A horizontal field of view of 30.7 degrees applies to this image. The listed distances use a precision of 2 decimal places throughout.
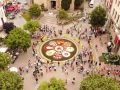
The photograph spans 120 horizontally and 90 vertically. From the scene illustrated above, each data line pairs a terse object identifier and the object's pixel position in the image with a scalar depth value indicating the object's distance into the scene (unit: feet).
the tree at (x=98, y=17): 183.54
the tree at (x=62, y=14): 203.00
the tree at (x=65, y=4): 215.31
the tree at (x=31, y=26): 181.06
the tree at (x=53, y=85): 118.38
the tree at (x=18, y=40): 158.93
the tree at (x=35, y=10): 207.51
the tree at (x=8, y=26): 185.37
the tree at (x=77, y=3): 223.51
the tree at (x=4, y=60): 138.00
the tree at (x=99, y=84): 111.75
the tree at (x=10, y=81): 117.29
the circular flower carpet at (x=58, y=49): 168.81
